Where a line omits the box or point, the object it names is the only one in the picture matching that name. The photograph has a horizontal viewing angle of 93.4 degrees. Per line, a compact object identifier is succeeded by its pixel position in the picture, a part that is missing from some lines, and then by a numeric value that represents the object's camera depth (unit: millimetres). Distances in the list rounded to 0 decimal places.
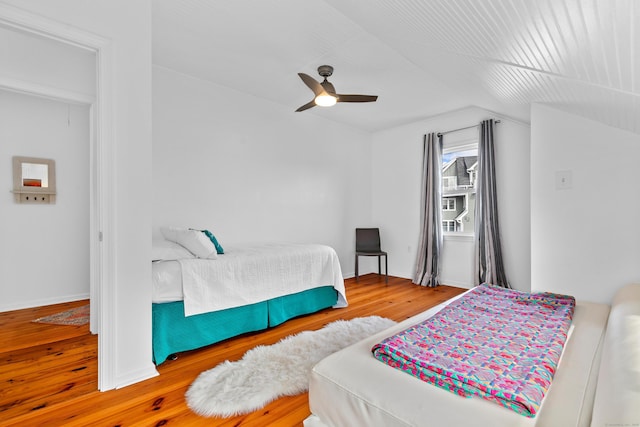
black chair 5180
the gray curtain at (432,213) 4652
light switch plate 2471
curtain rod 4398
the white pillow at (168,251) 2378
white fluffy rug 1702
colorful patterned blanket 997
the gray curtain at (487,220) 4035
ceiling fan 2826
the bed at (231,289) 2295
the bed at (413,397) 906
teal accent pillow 2974
